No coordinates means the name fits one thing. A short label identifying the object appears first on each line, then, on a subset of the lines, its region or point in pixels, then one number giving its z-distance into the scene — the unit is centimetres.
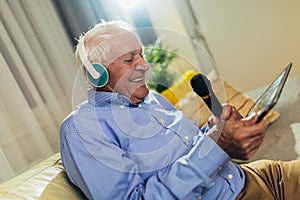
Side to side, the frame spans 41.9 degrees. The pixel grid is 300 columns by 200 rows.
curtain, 180
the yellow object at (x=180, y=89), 192
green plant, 206
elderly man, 93
